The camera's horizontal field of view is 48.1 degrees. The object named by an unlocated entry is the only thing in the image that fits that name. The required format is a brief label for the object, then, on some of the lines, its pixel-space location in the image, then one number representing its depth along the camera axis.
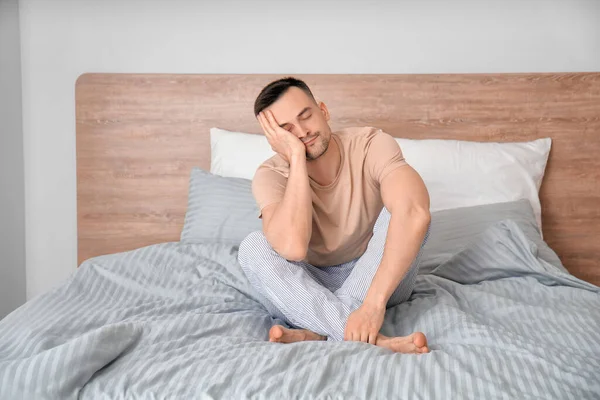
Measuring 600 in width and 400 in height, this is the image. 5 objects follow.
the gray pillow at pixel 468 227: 2.27
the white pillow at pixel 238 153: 2.65
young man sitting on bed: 1.63
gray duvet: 1.26
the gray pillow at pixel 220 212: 2.44
